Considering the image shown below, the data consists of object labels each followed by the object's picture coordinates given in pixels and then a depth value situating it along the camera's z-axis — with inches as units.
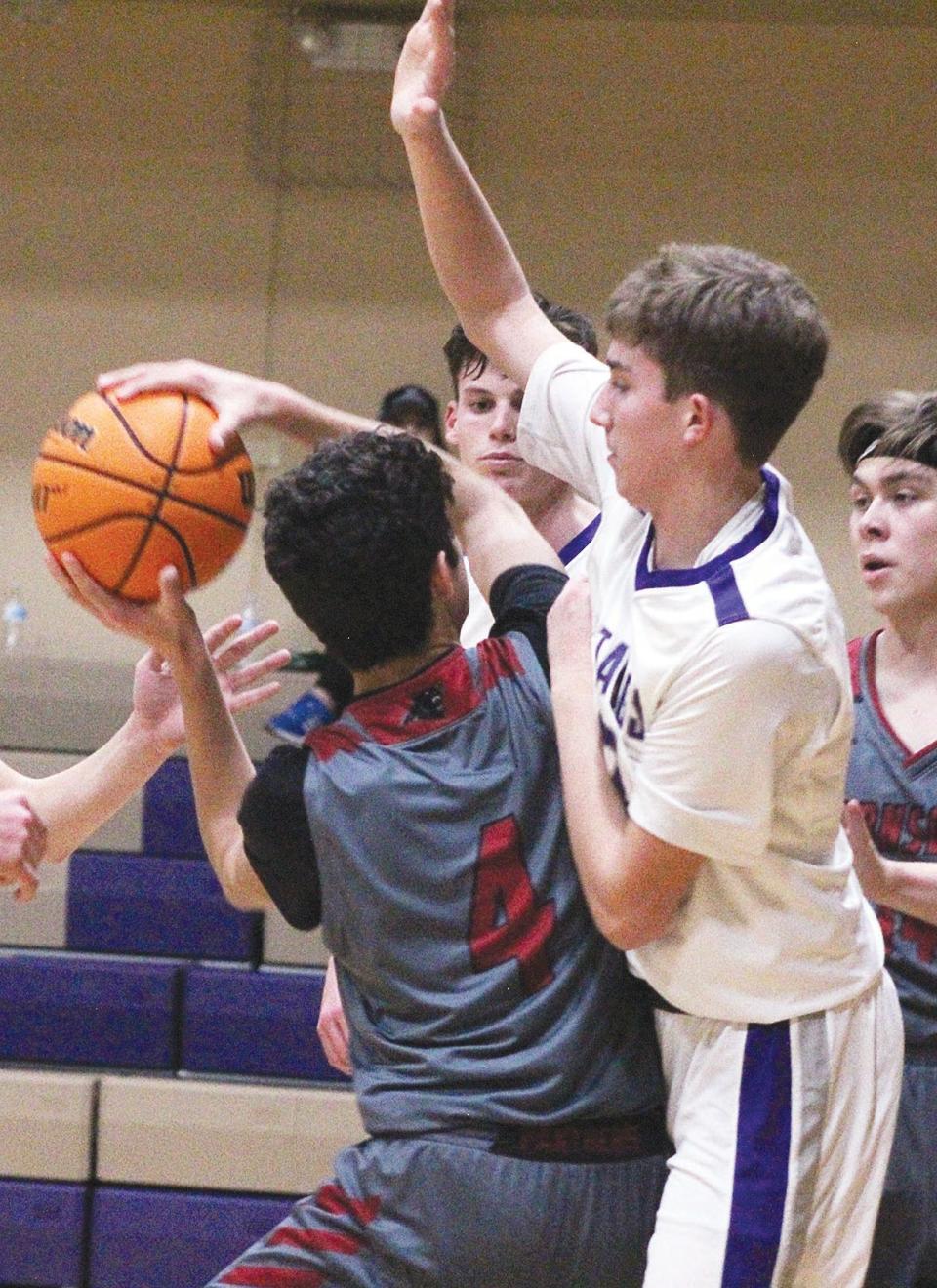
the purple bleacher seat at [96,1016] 431.5
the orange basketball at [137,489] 174.7
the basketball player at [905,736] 211.0
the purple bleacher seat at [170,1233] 405.7
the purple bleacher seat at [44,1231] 404.8
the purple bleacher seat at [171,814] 464.8
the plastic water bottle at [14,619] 560.7
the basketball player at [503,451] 246.4
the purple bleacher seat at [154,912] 450.3
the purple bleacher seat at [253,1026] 426.6
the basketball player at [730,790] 149.9
